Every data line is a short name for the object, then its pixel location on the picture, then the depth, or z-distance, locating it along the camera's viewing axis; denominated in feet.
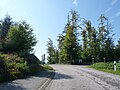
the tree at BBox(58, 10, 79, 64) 85.65
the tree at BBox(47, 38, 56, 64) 119.50
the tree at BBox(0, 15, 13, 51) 61.36
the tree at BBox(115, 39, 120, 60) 97.44
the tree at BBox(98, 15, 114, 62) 85.33
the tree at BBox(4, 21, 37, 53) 38.60
